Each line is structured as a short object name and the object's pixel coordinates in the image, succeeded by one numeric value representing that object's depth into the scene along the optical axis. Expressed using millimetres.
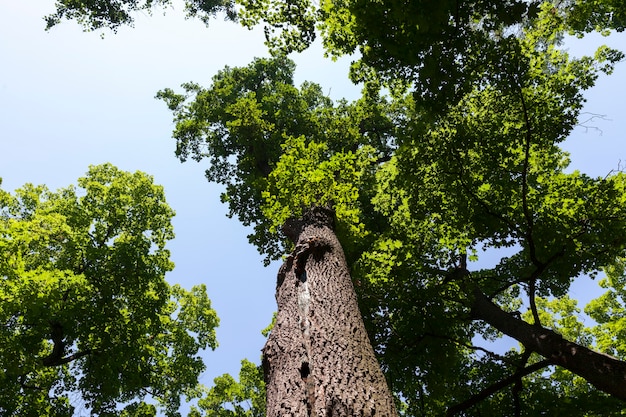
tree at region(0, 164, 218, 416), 8664
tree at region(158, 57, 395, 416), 3566
